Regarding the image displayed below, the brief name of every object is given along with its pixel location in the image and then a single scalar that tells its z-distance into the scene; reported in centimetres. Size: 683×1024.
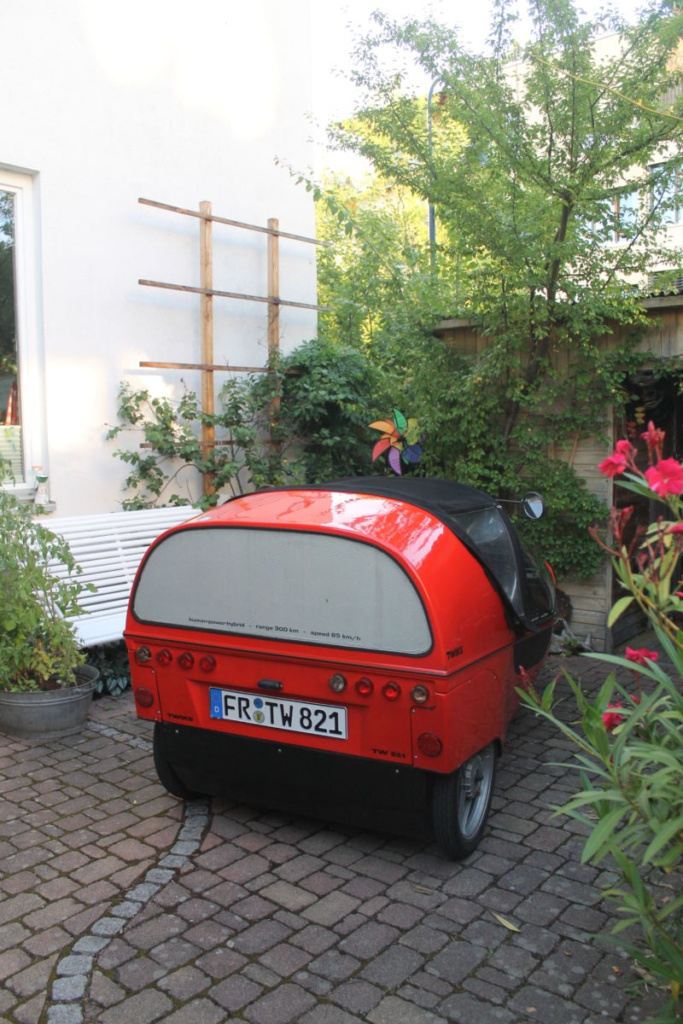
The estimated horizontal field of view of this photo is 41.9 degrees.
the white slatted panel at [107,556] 655
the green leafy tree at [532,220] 723
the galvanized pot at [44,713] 562
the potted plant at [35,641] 556
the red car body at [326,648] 372
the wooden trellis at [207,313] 855
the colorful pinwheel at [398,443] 888
